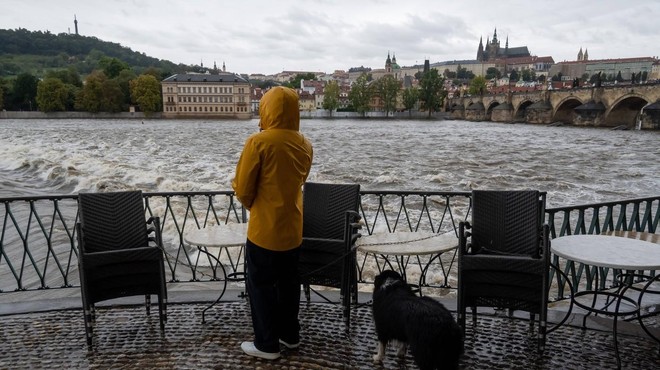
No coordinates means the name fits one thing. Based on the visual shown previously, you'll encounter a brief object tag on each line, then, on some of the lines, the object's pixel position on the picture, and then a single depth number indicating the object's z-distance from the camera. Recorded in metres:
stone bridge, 56.00
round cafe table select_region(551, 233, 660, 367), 3.33
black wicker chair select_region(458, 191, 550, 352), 3.48
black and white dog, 2.77
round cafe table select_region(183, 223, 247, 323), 4.04
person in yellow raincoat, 2.99
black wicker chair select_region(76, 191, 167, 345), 3.70
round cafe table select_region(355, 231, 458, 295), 3.93
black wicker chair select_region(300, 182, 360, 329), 3.99
